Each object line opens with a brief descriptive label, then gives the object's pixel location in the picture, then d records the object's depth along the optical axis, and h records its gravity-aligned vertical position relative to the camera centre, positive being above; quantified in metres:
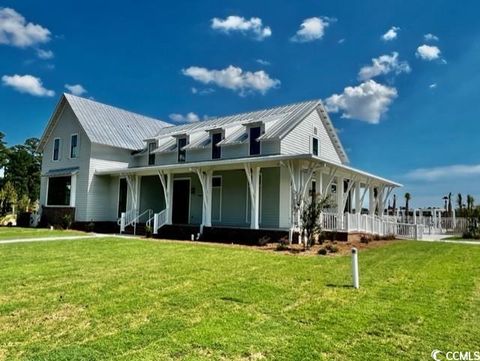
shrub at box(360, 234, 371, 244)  15.23 -0.96
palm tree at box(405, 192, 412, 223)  34.62 +1.82
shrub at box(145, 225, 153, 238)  17.16 -0.92
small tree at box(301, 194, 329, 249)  12.52 -0.07
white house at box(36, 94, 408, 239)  15.67 +2.06
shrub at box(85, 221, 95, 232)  20.58 -0.95
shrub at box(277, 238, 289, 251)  12.34 -1.05
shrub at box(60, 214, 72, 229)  21.55 -0.69
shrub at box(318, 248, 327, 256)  11.31 -1.14
